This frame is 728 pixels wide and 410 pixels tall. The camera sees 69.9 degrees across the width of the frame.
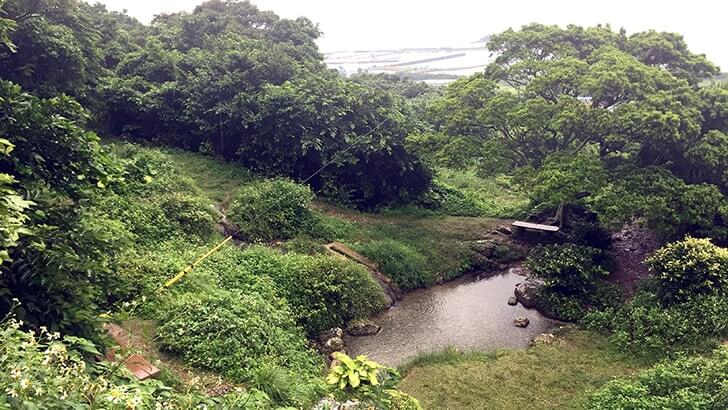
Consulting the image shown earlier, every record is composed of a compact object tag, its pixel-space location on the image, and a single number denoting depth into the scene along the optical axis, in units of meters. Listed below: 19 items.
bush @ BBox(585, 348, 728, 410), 7.25
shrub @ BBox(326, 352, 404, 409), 6.44
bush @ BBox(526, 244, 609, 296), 12.46
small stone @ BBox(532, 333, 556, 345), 10.93
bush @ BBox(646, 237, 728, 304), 10.22
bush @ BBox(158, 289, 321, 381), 7.78
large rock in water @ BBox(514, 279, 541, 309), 12.76
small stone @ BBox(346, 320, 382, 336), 11.30
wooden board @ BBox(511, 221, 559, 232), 15.30
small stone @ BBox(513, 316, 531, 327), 11.93
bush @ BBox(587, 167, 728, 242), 11.61
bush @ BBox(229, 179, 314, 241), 13.41
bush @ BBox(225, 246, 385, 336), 11.01
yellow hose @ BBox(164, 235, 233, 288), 9.35
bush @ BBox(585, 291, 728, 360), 9.62
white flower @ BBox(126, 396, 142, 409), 3.29
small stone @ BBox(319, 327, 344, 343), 10.88
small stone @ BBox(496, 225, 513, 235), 16.44
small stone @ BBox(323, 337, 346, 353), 10.52
